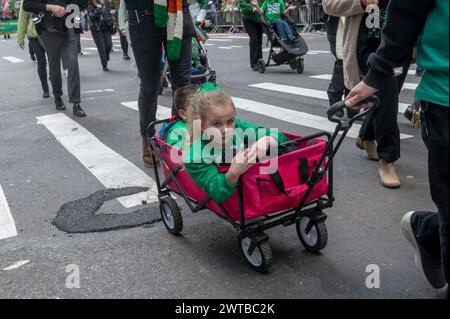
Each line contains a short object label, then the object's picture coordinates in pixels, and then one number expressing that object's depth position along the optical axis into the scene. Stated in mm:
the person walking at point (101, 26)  12078
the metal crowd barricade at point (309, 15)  19825
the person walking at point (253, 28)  10492
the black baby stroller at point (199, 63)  8438
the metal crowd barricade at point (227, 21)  23859
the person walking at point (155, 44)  4488
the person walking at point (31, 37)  8336
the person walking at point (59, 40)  6781
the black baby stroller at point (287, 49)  10234
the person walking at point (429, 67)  1791
